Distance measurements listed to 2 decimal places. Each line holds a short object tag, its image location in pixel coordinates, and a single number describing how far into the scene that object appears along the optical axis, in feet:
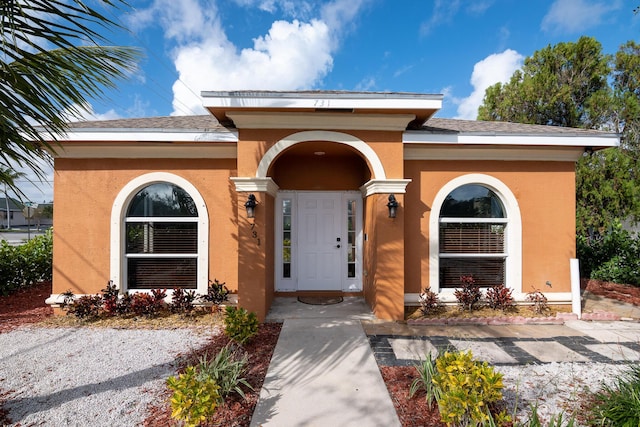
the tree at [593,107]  31.94
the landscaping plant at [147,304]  18.16
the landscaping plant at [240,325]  13.70
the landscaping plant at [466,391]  7.73
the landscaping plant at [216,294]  18.63
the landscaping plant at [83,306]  17.81
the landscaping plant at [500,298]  18.76
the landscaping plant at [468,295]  18.72
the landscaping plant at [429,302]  18.47
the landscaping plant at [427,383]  9.43
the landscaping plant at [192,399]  7.76
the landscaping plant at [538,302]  19.03
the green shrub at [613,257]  25.77
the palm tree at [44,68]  6.68
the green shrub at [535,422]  7.32
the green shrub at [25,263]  22.92
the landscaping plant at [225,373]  9.80
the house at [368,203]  18.35
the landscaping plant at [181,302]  18.56
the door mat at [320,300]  20.79
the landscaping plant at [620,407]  8.07
